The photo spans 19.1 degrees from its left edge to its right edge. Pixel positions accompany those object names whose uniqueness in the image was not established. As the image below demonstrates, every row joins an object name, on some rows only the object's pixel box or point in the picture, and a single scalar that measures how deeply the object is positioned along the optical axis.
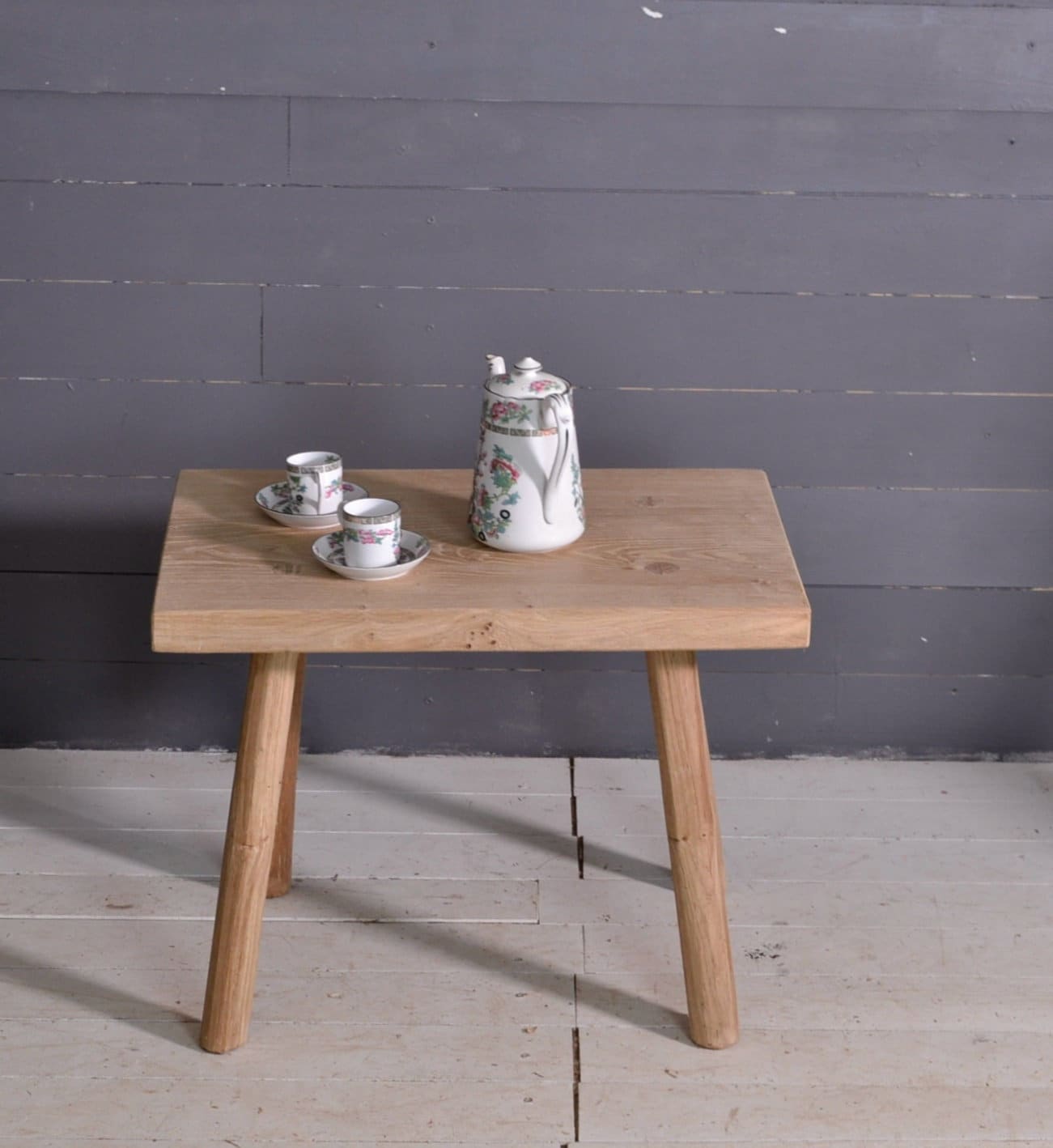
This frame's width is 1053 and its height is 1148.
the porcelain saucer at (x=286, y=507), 3.18
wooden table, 3.01
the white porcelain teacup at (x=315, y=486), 3.18
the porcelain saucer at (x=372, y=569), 3.06
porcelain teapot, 3.09
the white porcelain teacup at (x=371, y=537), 3.05
